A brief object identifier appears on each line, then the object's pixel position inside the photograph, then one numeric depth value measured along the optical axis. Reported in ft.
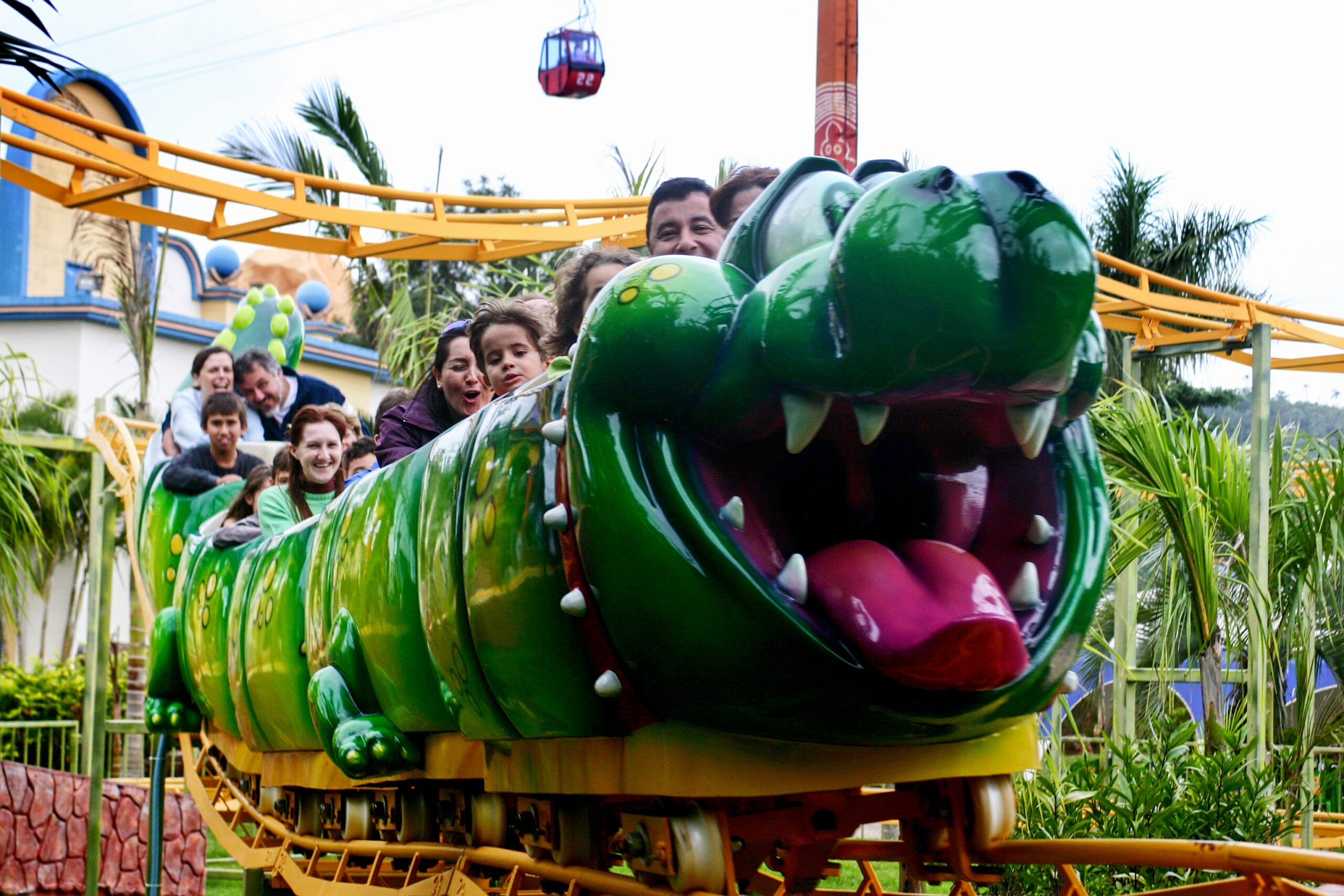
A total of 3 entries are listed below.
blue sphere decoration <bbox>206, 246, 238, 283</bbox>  94.89
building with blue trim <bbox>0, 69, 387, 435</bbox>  67.56
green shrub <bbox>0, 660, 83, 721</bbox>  46.44
